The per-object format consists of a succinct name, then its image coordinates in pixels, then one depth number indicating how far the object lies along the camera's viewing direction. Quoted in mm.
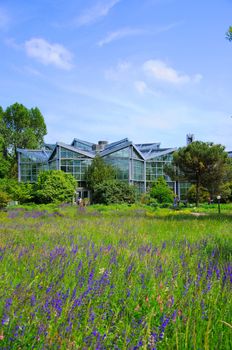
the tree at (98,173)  45250
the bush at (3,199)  20672
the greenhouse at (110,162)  48438
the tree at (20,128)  58812
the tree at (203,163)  35875
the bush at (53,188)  40000
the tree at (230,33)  11250
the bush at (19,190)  40531
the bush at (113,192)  39531
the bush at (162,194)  41191
